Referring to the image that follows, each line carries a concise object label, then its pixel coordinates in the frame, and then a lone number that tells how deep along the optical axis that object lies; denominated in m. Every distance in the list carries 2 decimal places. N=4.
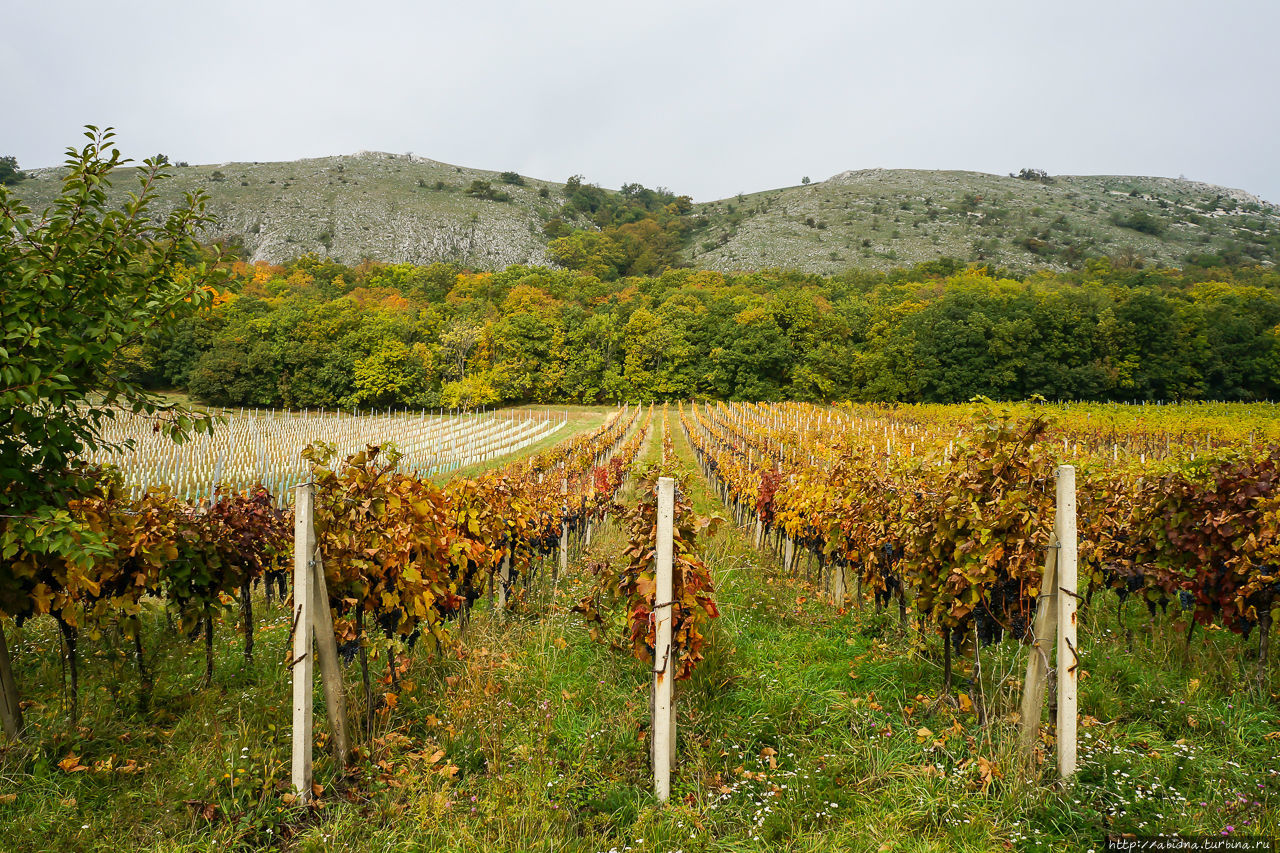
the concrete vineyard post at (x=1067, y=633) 3.15
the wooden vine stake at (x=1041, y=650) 3.30
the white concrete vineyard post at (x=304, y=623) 3.03
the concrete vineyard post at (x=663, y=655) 3.16
